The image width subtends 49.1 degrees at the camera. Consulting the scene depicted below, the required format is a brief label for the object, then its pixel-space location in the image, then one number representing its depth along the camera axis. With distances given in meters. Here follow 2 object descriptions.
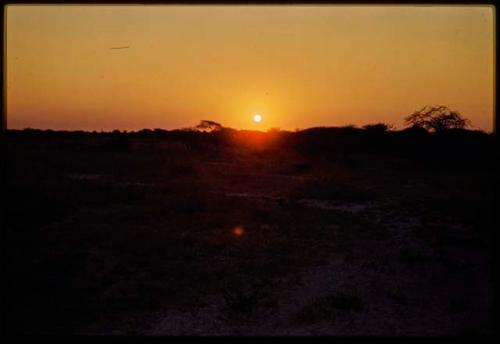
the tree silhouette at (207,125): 48.78
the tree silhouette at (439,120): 35.06
